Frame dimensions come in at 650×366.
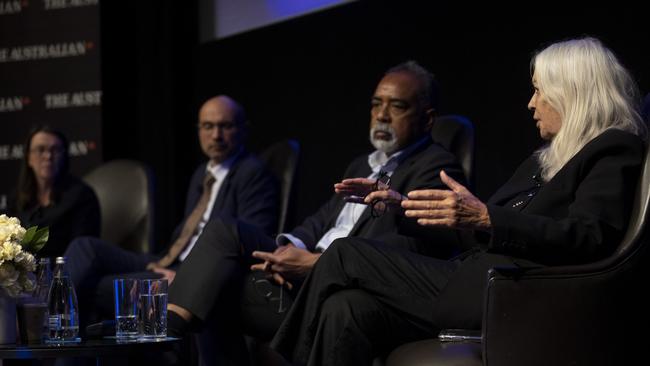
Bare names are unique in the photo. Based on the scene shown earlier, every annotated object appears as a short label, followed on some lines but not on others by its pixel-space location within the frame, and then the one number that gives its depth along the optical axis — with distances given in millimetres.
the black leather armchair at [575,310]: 4578
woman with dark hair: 9766
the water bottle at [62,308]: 5711
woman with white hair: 4727
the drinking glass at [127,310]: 5687
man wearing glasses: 8562
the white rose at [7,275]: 5535
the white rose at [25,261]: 5578
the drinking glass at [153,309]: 5684
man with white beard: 6574
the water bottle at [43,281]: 5805
